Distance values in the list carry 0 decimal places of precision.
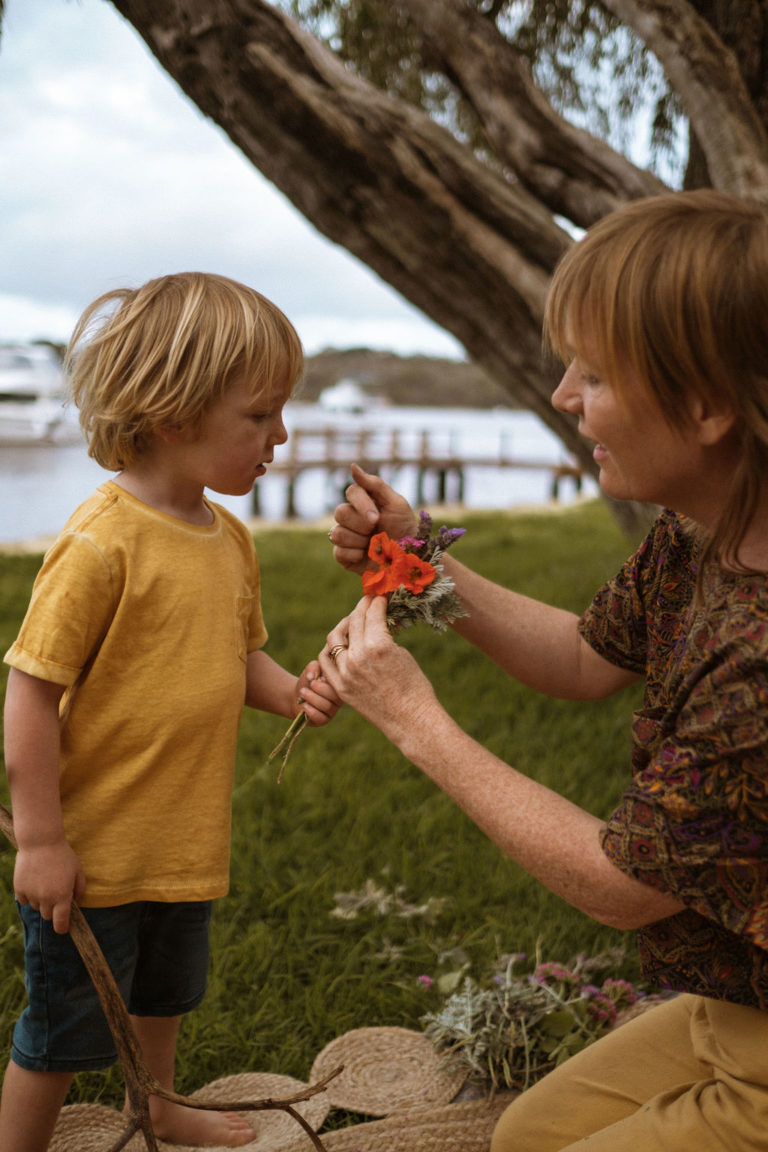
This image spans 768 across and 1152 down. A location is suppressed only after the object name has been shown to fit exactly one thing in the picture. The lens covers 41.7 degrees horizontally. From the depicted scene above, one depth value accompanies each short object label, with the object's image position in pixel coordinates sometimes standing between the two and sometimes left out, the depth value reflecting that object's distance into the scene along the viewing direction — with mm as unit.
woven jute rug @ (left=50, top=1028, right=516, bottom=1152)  2115
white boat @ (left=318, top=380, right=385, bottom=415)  51719
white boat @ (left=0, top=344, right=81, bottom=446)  36688
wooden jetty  27016
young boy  1673
